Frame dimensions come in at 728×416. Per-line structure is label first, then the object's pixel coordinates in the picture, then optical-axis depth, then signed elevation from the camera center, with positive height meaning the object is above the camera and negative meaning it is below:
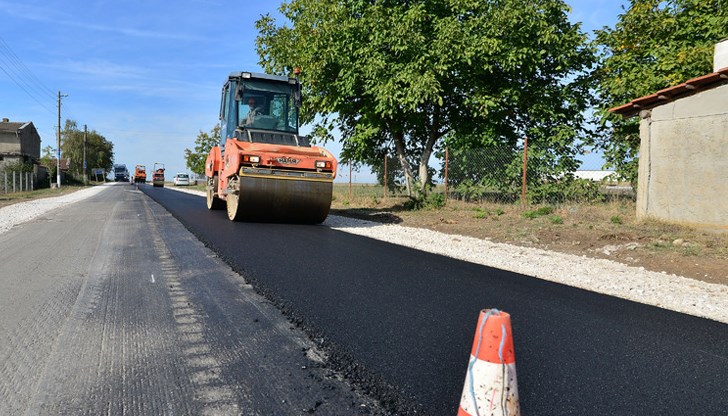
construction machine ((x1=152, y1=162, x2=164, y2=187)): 54.78 +0.48
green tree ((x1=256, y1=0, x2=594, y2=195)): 15.30 +3.98
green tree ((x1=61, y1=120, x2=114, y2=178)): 76.75 +5.18
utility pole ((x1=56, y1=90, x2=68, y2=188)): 43.19 +1.40
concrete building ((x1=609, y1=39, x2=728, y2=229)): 9.32 +0.80
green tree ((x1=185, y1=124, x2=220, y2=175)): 55.50 +3.49
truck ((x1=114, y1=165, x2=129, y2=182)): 80.69 +1.28
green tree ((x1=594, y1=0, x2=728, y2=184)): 12.90 +3.90
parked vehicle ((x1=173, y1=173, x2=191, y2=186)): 58.53 +0.31
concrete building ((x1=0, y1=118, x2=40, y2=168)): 53.94 +4.54
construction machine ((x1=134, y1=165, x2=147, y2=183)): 68.12 +1.11
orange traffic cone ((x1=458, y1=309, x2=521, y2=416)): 1.86 -0.73
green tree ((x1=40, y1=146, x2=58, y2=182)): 69.95 +3.41
